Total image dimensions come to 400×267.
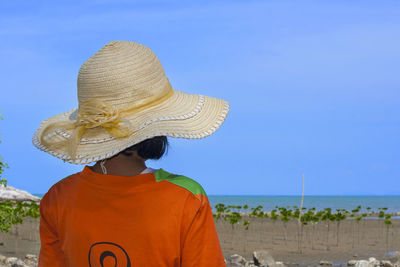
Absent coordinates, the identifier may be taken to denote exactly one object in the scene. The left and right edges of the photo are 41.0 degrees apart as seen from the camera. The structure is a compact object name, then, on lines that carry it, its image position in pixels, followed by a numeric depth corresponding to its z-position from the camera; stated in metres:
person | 2.00
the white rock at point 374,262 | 10.66
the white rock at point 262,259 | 10.91
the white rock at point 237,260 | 11.80
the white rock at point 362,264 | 10.02
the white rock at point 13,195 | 19.86
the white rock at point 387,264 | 10.76
